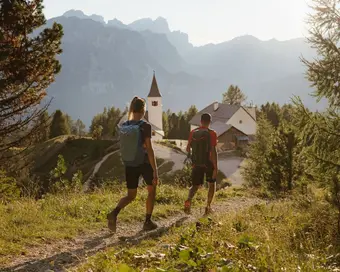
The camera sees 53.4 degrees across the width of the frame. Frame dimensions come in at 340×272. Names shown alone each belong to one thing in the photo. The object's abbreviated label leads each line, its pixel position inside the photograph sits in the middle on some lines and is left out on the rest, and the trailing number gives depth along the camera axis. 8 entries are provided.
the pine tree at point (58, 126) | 63.25
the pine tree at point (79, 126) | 119.96
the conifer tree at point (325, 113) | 6.49
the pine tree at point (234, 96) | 85.11
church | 70.88
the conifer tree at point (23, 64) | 8.61
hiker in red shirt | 7.26
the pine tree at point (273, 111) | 75.31
